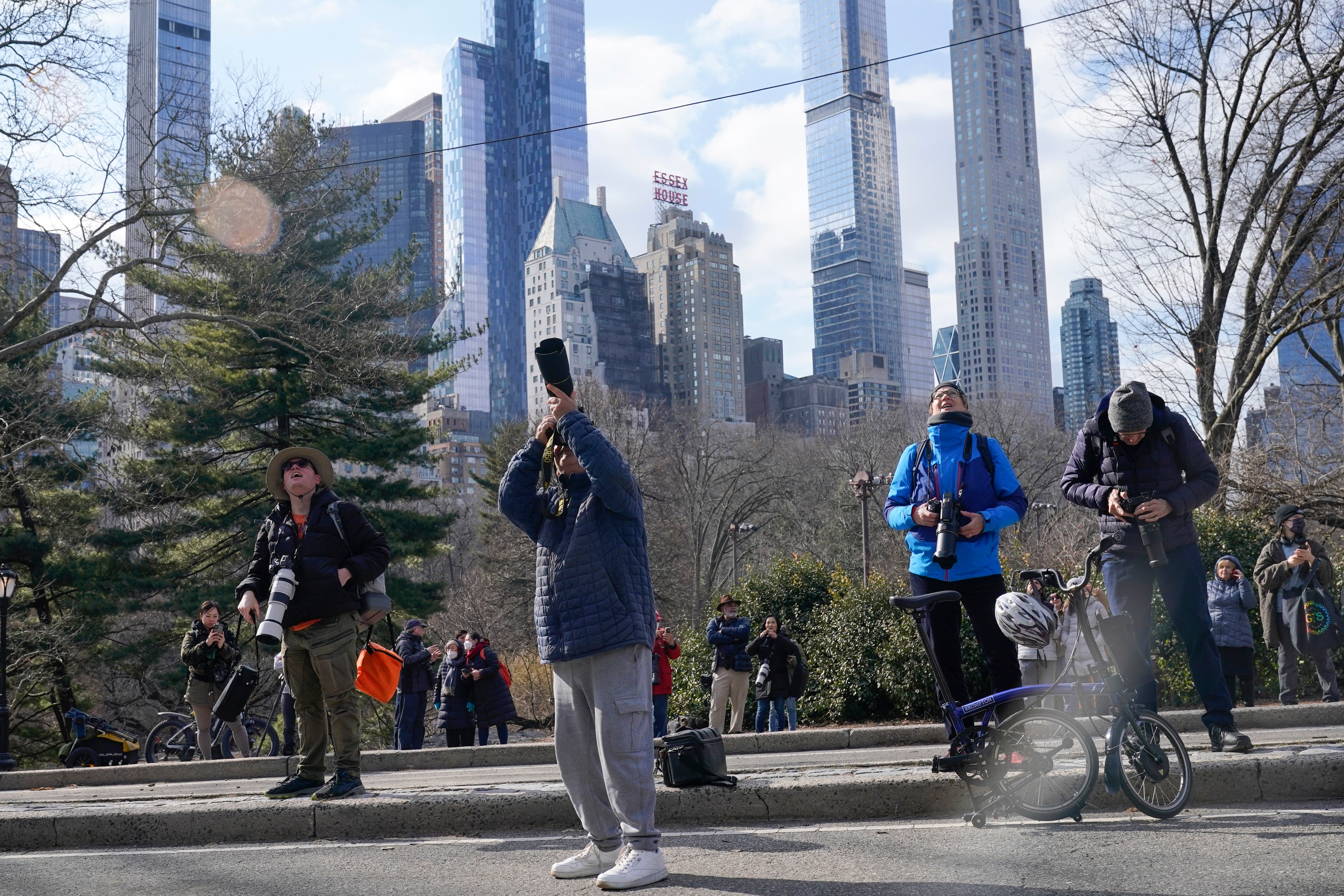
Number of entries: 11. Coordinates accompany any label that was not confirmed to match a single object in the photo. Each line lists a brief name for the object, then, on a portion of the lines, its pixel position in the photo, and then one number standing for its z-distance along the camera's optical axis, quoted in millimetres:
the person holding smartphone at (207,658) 13680
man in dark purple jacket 5426
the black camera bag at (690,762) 5605
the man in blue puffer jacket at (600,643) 4305
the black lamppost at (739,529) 40906
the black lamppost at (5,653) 16094
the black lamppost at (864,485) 29031
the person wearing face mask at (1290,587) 12203
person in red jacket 14914
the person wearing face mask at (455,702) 15578
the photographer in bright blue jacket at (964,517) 5430
